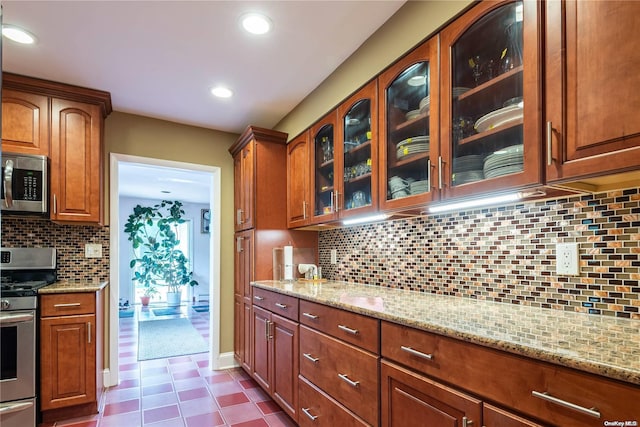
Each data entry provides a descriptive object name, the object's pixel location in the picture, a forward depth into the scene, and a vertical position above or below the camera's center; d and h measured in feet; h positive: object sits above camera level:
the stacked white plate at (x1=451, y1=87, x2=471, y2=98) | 4.91 +1.85
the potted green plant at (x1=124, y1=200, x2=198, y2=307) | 22.11 -2.47
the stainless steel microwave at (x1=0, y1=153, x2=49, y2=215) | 7.89 +0.95
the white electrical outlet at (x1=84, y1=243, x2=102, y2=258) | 9.87 -0.72
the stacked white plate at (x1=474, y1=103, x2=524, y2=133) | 4.21 +1.31
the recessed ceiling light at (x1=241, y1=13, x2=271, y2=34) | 6.34 +3.71
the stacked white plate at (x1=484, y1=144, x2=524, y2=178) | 4.15 +0.74
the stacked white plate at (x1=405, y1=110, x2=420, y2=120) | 5.72 +1.79
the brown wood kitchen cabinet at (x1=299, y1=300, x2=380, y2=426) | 5.02 -2.31
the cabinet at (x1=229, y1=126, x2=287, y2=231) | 10.03 +1.32
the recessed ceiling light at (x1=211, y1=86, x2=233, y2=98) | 9.06 +3.47
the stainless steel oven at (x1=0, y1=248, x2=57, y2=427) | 7.29 -2.78
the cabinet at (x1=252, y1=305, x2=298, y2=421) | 7.27 -3.09
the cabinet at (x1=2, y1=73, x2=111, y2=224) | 8.34 +2.22
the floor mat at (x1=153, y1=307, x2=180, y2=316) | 20.56 -5.30
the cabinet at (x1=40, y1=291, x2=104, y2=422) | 7.88 -3.00
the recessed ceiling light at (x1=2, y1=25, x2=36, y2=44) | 6.65 +3.70
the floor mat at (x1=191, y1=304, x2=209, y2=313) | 21.47 -5.32
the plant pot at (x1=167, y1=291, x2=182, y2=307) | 23.04 -4.92
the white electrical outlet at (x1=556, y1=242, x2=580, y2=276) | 4.43 -0.49
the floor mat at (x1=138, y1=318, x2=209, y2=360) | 13.07 -4.88
